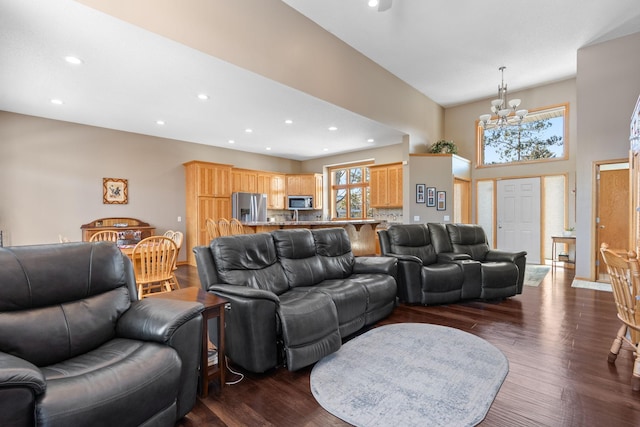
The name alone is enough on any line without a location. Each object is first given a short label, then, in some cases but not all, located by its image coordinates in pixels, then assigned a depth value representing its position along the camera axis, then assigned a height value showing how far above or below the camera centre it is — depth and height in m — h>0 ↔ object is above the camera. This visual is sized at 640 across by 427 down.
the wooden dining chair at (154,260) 3.62 -0.58
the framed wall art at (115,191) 6.35 +0.47
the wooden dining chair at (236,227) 5.81 -0.29
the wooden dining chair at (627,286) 2.01 -0.53
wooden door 5.37 +0.03
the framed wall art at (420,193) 6.79 +0.40
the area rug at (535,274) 5.17 -1.23
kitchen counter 5.89 -0.33
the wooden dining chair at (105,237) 4.74 -0.38
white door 7.06 -0.14
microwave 9.49 +0.31
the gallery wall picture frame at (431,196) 6.87 +0.34
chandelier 5.37 +1.74
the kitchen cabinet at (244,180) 8.10 +0.88
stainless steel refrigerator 7.88 +0.15
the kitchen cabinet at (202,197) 7.29 +0.38
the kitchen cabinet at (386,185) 7.59 +0.67
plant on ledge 7.06 +1.49
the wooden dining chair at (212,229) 5.92 -0.33
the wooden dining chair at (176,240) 4.29 -0.44
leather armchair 1.17 -0.67
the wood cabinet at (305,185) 9.53 +0.84
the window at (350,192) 9.01 +0.61
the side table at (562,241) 5.97 -0.62
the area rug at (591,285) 4.68 -1.22
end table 1.99 -0.79
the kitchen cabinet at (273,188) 8.85 +0.74
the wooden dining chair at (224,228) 5.91 -0.31
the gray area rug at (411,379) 1.79 -1.20
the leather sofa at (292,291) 2.18 -0.72
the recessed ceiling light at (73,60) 3.49 +1.80
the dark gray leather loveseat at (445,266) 3.84 -0.74
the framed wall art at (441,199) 6.89 +0.27
